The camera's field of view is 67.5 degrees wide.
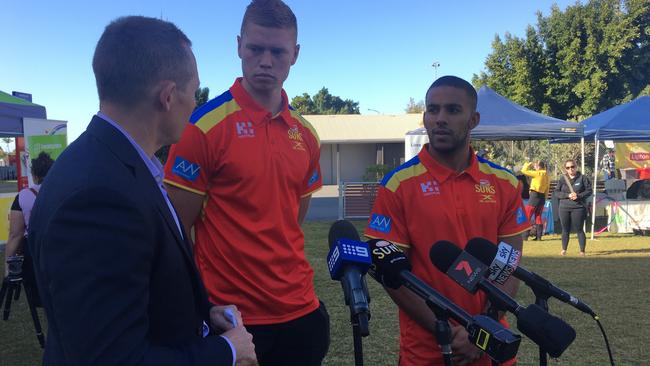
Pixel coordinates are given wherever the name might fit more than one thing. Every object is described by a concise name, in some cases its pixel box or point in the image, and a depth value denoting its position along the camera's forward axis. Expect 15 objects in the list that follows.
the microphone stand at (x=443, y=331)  1.51
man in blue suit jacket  1.09
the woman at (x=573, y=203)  9.98
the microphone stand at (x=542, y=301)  1.67
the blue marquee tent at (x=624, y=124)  11.80
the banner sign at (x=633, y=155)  18.81
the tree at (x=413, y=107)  64.86
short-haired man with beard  2.45
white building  31.81
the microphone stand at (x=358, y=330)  1.30
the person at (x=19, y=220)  5.25
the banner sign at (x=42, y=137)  9.03
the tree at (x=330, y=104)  83.69
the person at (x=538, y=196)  11.91
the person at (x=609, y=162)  21.23
